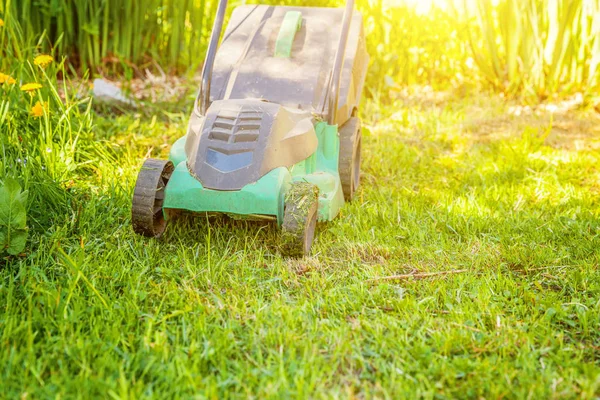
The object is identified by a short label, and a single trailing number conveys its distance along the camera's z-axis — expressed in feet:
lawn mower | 6.97
